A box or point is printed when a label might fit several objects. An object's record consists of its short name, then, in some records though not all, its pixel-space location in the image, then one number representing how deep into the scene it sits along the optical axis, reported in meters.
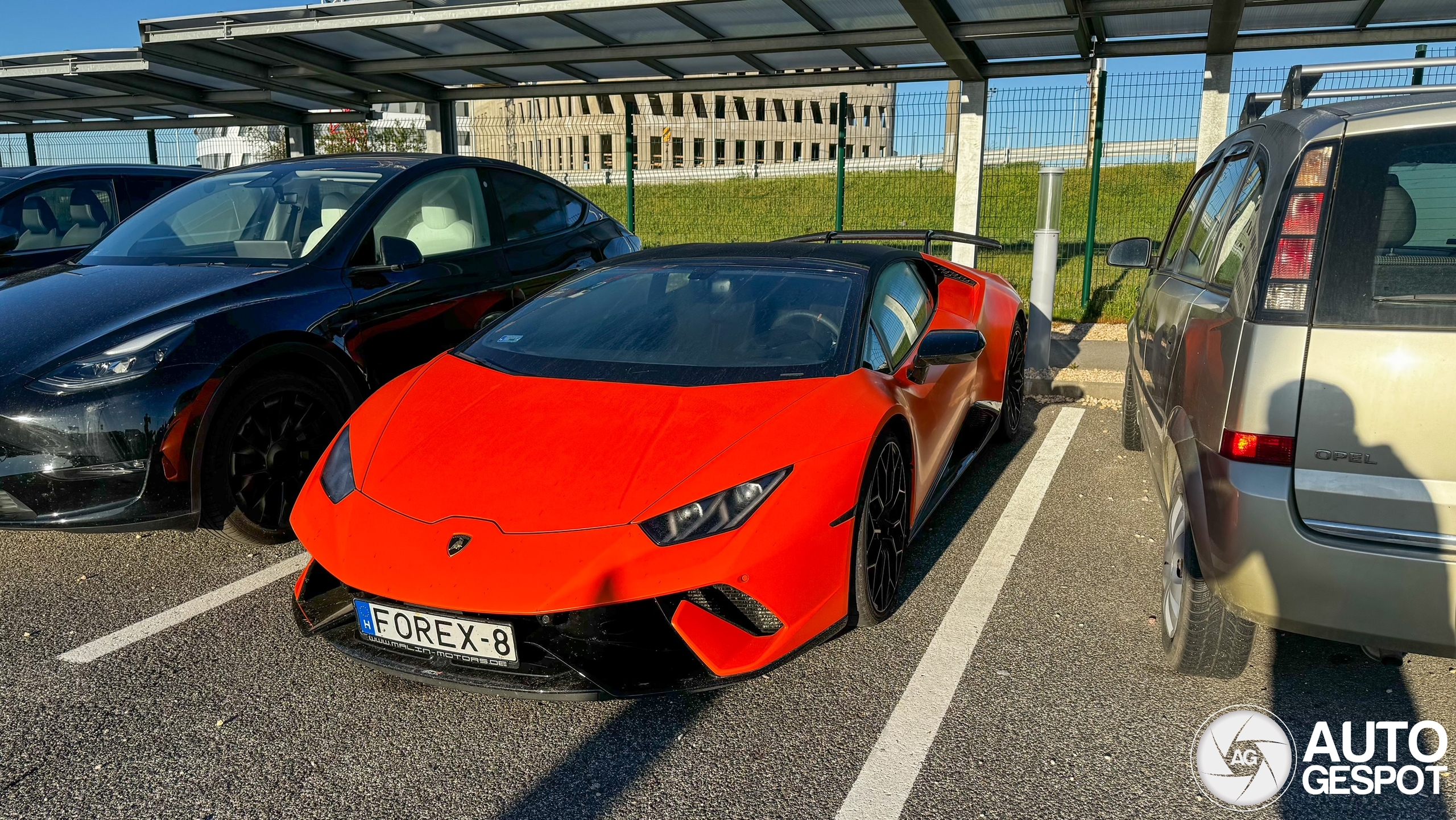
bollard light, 7.07
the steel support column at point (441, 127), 12.29
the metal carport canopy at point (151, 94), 11.17
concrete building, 59.94
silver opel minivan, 2.30
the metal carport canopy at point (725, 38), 8.55
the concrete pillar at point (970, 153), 10.24
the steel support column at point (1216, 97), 9.43
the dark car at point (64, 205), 6.39
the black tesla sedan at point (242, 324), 3.48
